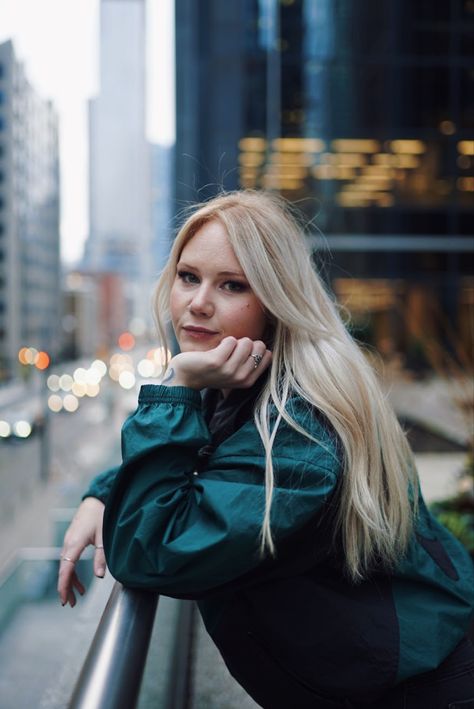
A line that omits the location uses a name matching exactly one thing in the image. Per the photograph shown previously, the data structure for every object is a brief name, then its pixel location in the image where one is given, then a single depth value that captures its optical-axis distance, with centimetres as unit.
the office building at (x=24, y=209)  2917
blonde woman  154
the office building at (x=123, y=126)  17462
